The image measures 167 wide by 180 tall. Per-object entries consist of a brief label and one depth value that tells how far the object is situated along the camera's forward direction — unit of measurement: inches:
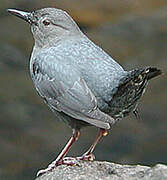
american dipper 304.7
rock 303.6
